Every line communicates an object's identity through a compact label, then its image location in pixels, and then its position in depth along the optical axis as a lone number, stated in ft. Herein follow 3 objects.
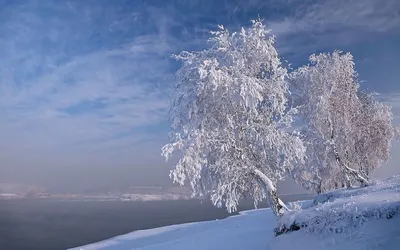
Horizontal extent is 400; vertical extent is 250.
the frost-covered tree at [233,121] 58.03
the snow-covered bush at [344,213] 42.55
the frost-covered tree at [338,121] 99.55
